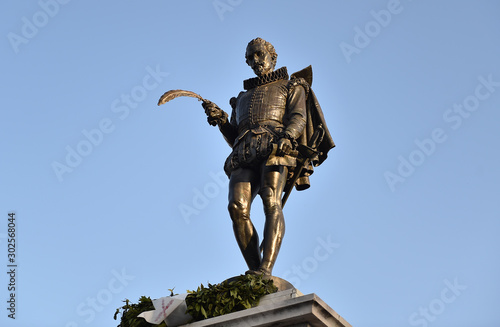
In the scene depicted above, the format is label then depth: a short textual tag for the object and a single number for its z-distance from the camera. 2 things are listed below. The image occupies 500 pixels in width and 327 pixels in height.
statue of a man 10.90
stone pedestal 8.90
